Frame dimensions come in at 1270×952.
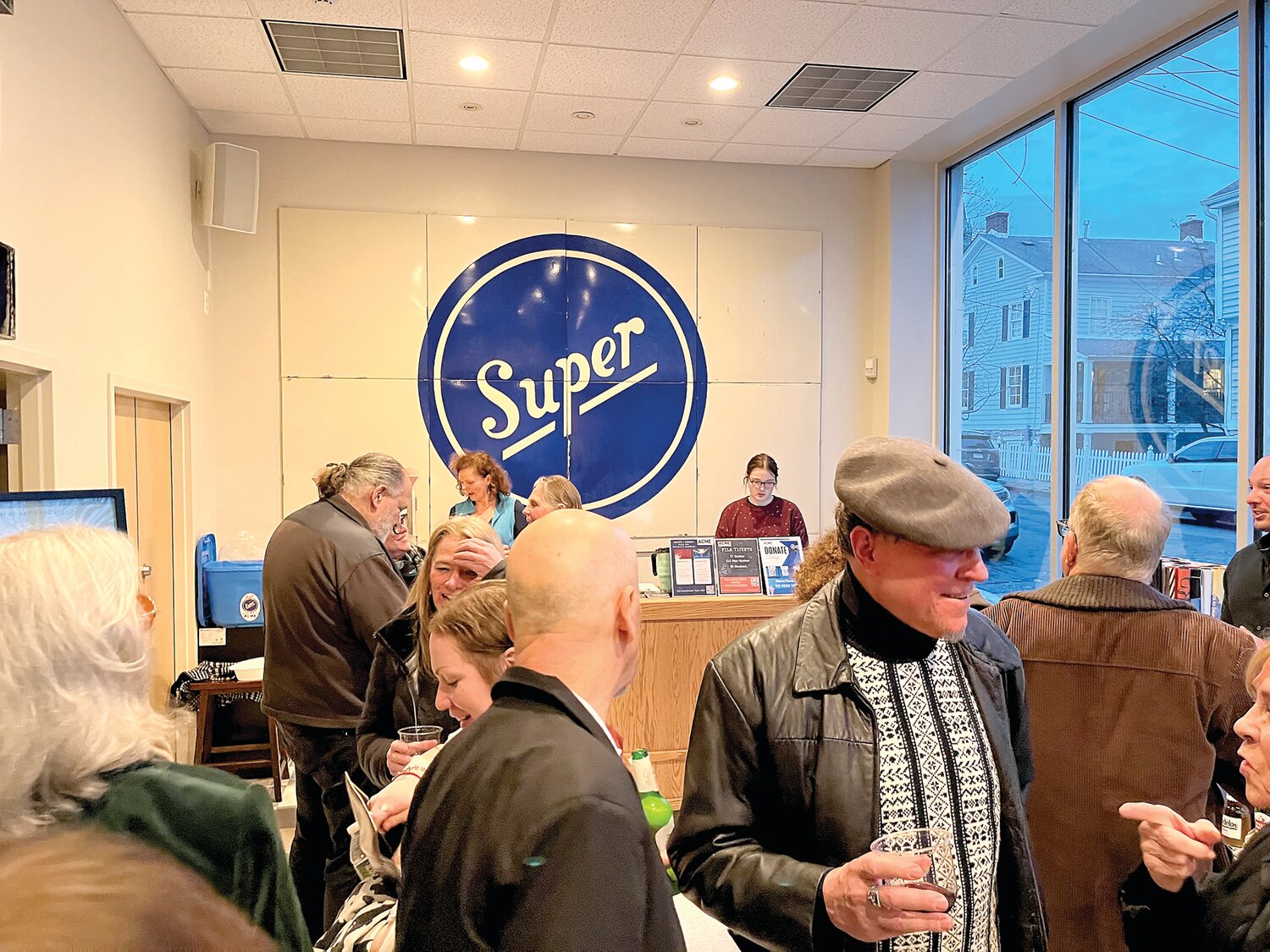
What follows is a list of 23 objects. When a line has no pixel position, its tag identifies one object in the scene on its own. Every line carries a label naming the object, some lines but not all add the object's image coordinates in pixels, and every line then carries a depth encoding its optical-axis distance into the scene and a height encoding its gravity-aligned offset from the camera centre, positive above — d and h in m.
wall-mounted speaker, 5.93 +1.72
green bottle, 3.06 -1.06
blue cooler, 5.72 -0.78
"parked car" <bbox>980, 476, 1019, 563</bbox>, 6.65 -0.57
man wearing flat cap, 1.42 -0.43
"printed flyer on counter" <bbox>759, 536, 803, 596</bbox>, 4.73 -0.50
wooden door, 4.82 -0.17
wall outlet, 5.43 -0.98
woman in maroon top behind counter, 6.21 -0.34
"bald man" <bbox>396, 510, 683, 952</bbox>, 1.01 -0.39
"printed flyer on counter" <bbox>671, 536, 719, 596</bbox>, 4.59 -0.51
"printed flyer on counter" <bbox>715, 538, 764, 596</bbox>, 4.67 -0.52
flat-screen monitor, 2.67 -0.13
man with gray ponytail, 3.05 -0.61
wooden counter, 4.42 -1.02
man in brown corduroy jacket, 2.14 -0.56
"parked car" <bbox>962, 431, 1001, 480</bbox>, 6.91 +0.03
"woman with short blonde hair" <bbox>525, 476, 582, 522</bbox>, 4.98 -0.18
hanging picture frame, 3.12 +0.55
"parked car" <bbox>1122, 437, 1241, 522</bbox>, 4.86 -0.11
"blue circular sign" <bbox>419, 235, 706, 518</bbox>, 6.85 +0.66
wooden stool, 4.87 -1.47
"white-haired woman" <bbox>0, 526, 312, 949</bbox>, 1.10 -0.32
